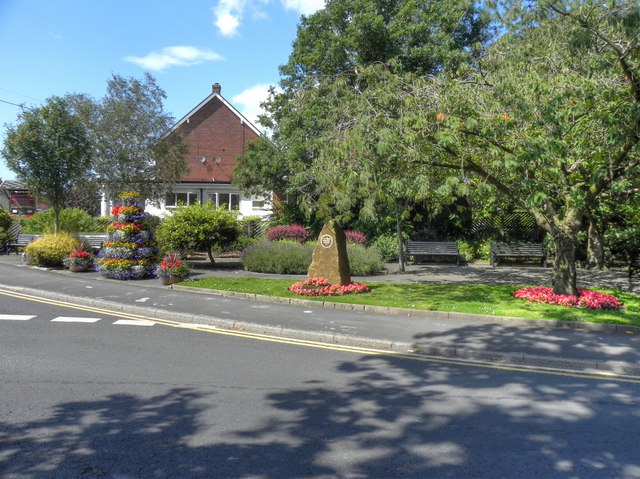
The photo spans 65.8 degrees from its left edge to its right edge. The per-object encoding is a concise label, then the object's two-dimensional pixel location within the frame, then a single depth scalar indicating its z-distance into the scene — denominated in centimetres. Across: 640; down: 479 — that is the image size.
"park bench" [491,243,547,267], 1947
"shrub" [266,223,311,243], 2223
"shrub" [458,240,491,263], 2100
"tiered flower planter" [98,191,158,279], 1490
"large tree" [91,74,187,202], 2480
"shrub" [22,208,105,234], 2438
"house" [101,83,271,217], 3284
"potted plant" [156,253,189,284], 1370
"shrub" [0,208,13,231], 2408
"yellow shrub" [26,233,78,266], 1700
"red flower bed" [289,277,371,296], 1205
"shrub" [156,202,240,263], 1705
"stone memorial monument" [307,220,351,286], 1284
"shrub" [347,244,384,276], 1622
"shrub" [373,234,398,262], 2089
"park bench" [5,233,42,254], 2139
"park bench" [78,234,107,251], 1955
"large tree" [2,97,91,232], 1767
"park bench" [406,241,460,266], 2022
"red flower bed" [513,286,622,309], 1034
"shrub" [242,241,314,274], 1650
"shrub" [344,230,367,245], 2136
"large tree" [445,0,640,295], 888
